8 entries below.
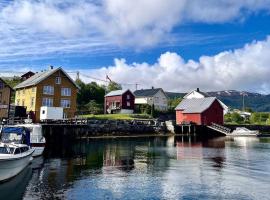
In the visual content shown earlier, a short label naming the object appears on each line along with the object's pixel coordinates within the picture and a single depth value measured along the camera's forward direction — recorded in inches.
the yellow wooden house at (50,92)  2706.7
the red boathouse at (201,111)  3513.8
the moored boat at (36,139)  1659.2
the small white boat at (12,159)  1003.2
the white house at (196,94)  5016.2
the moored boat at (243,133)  3277.6
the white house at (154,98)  4411.9
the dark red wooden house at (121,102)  3868.1
